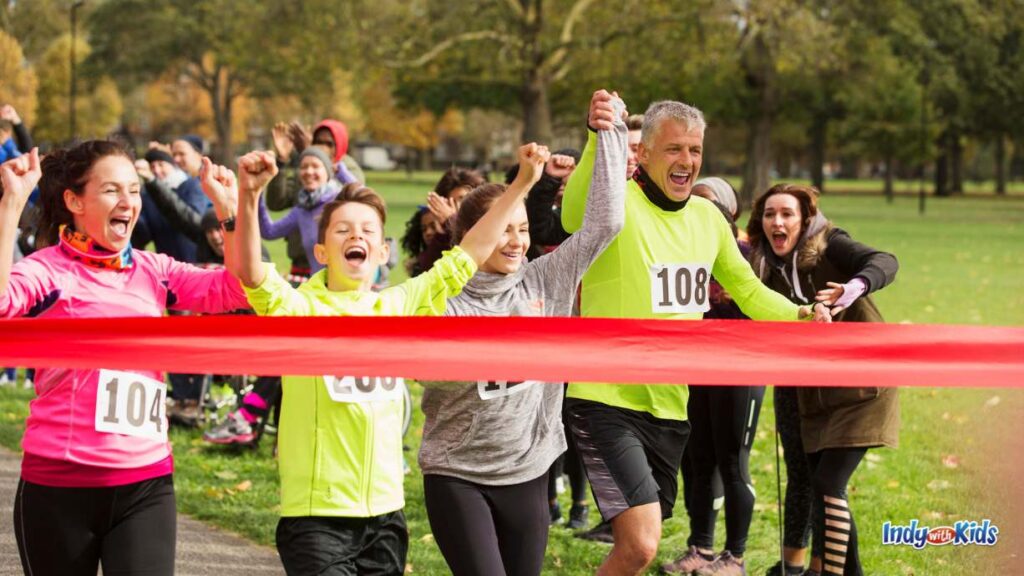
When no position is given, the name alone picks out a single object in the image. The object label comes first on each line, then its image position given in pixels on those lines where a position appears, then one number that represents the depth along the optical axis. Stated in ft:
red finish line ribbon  24.44
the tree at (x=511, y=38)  252.04
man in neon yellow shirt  30.27
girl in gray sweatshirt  26.95
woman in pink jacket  23.63
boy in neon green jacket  24.86
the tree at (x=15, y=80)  343.14
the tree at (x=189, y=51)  379.55
